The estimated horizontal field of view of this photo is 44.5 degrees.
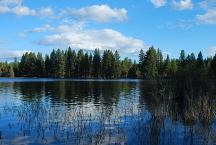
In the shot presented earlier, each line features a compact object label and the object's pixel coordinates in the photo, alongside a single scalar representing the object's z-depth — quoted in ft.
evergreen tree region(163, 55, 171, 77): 336.27
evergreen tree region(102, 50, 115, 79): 360.32
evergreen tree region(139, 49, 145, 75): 349.29
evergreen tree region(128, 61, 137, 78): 385.05
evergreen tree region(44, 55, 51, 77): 380.48
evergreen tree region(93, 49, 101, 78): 369.36
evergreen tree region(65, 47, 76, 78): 374.02
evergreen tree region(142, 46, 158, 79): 318.12
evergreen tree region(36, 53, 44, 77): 393.53
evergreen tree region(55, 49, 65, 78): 367.14
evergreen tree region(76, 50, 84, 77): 371.88
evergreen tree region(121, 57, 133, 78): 389.05
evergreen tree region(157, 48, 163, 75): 345.16
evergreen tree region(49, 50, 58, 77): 372.03
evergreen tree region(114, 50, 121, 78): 362.10
